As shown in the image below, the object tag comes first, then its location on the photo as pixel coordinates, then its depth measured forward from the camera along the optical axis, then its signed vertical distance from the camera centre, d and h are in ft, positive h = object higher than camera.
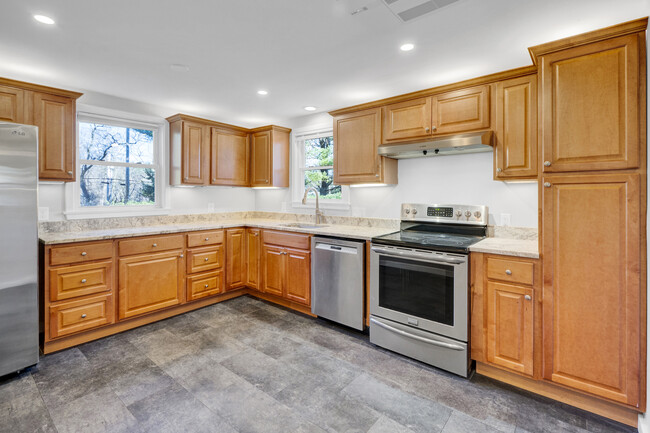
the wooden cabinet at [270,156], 14.29 +2.67
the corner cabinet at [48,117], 8.72 +2.79
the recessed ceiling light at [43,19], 6.42 +4.00
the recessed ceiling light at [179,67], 8.78 +4.12
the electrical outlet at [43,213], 9.97 +0.07
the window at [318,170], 13.46 +1.99
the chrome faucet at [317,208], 13.19 +0.25
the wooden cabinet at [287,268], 11.28 -2.00
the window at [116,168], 11.19 +1.80
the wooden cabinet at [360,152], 10.70 +2.21
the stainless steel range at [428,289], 7.64 -1.95
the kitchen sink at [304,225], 13.10 -0.45
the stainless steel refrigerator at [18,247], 7.30 -0.74
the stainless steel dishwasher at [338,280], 9.75 -2.09
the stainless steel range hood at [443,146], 8.31 +1.95
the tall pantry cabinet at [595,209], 5.87 +0.09
